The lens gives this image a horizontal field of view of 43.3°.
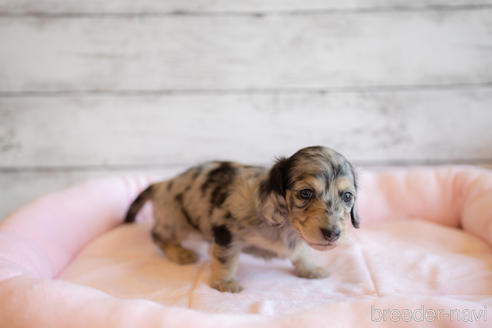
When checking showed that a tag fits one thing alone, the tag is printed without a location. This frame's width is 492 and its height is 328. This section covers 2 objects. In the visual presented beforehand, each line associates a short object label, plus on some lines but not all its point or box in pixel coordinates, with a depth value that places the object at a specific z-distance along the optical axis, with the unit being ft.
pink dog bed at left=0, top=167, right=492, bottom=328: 1.52
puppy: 1.67
